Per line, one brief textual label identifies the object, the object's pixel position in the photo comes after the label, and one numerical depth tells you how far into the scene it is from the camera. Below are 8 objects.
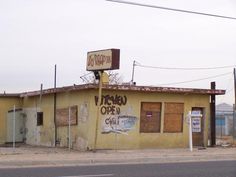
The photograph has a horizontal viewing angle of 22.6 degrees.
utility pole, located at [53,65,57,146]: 30.59
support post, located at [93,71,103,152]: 25.52
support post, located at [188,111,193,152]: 26.62
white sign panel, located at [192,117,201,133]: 29.70
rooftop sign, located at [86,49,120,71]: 25.73
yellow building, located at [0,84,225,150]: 27.33
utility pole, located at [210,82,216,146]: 30.52
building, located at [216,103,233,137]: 55.89
